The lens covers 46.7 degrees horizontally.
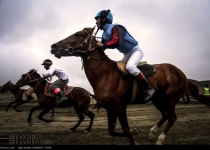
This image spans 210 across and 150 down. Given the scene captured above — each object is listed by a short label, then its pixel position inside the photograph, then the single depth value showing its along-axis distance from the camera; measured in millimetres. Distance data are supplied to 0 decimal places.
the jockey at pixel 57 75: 10237
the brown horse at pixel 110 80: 5066
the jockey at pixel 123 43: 5152
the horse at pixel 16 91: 19250
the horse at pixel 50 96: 10391
